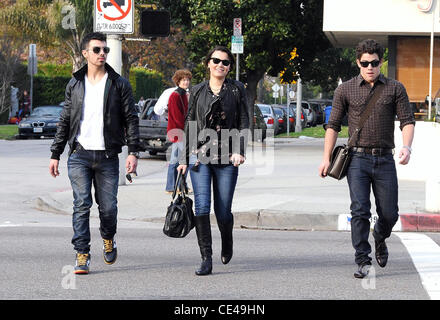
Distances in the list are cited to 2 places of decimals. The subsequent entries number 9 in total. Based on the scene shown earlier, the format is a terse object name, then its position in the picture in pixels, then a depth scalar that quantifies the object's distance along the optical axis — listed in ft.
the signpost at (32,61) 120.64
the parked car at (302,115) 152.33
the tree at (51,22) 130.21
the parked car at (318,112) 187.42
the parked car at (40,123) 107.24
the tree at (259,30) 83.66
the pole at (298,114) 137.49
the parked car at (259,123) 101.50
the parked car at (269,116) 124.57
